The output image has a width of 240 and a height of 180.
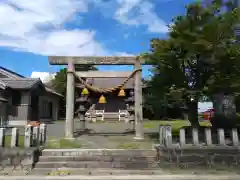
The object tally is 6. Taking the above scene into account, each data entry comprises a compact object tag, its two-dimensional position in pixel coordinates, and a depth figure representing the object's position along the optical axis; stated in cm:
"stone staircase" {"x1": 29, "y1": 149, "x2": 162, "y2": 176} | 517
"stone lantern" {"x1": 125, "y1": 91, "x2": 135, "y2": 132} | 907
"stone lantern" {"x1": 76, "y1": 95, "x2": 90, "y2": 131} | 988
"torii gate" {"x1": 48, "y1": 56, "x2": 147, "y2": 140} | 814
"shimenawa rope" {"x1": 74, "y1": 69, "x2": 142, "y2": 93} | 857
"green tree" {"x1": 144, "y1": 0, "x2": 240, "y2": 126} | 591
